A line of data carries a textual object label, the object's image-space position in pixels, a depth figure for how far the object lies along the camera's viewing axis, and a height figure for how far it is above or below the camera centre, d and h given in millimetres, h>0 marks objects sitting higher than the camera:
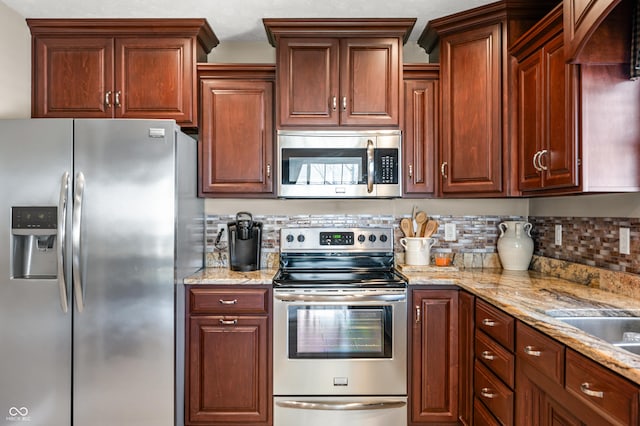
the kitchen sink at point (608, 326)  1535 -409
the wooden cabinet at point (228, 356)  2359 -800
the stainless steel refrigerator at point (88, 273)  2152 -315
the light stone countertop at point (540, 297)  1189 -374
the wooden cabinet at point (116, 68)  2557 +868
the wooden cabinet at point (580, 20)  1511 +723
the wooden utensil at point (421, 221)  2893 -58
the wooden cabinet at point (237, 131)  2670 +509
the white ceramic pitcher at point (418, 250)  2807 -247
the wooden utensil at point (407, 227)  2889 -98
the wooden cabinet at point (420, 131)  2682 +516
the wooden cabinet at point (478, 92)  2404 +705
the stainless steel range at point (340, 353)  2354 -784
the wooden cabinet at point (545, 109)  1847 +498
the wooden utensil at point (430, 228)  2865 -104
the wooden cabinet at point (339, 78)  2588 +819
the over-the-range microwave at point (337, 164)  2604 +298
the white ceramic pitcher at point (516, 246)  2736 -216
